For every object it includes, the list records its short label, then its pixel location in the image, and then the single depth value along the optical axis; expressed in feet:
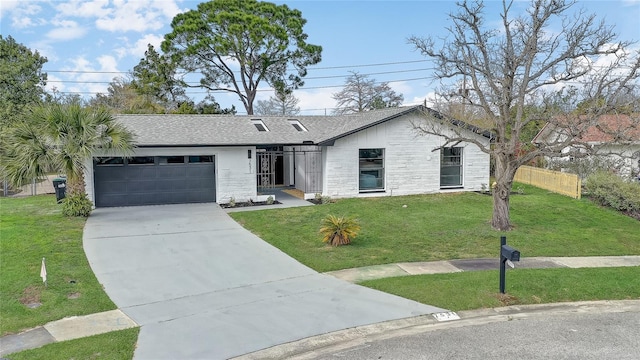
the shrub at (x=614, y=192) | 60.70
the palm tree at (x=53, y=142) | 48.39
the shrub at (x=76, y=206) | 51.08
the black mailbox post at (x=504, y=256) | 26.37
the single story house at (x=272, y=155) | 60.18
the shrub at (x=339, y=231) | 41.29
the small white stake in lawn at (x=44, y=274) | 28.53
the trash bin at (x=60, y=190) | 62.15
